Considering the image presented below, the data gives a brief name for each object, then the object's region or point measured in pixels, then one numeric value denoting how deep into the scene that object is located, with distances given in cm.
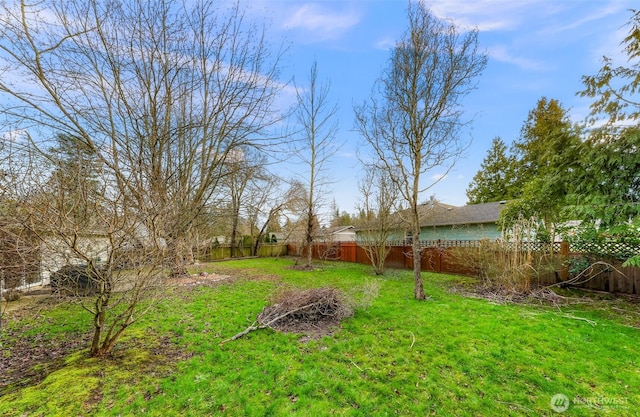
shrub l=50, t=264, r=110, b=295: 295
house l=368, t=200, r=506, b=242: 1426
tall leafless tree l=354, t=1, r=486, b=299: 589
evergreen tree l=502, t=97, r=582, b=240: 704
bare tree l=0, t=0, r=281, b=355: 356
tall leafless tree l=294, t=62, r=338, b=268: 1290
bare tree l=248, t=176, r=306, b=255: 1772
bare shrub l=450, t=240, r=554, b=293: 657
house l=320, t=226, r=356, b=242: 2563
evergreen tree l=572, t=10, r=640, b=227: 584
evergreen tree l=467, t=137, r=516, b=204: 2100
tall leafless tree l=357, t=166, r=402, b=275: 1070
